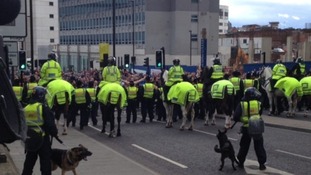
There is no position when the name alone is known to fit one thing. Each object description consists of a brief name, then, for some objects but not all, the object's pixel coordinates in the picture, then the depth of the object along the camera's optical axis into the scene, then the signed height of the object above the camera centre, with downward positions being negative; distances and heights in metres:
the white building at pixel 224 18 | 160.12 +12.80
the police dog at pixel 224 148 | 10.25 -1.94
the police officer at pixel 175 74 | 17.83 -0.65
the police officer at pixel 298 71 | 21.20 -0.62
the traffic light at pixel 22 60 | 20.67 -0.19
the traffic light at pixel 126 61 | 39.47 -0.40
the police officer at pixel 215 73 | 18.47 -0.63
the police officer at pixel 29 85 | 16.70 -1.06
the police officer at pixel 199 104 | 19.42 -1.98
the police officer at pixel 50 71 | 15.47 -0.49
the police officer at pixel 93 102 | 18.81 -1.83
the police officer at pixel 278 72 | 19.88 -0.63
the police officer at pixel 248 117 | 10.33 -1.31
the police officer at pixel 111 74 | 15.99 -0.59
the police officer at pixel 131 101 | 19.67 -1.82
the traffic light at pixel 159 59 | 27.77 -0.16
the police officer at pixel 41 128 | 8.16 -1.23
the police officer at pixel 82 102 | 17.69 -1.69
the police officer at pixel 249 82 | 19.98 -1.05
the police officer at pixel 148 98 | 19.91 -1.72
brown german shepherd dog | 8.77 -1.83
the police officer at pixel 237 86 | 18.50 -1.12
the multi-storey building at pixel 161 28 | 79.50 +4.65
